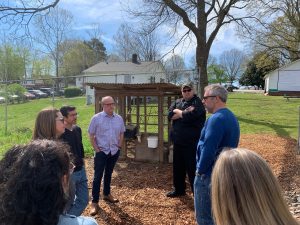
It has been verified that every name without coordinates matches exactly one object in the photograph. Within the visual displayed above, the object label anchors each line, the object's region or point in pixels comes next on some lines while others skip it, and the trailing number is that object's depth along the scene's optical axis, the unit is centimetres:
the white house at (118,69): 2535
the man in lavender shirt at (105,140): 350
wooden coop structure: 535
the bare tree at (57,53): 3654
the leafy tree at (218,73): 4666
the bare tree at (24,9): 817
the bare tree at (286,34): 1913
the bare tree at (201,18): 1005
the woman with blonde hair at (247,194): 97
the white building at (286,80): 2963
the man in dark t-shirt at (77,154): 252
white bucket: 547
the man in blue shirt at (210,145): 226
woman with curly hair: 95
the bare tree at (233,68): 5650
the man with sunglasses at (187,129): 364
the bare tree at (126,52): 3815
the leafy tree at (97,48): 4420
